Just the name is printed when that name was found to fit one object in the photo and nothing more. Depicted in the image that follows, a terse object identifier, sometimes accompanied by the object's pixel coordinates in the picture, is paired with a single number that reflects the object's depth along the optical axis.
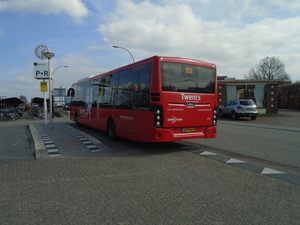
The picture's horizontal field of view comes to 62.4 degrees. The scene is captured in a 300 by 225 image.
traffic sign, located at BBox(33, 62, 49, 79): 18.95
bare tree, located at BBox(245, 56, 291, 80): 68.24
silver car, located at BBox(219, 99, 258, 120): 22.09
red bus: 7.16
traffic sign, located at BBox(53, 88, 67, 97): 38.84
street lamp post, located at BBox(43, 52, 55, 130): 14.21
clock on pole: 19.42
